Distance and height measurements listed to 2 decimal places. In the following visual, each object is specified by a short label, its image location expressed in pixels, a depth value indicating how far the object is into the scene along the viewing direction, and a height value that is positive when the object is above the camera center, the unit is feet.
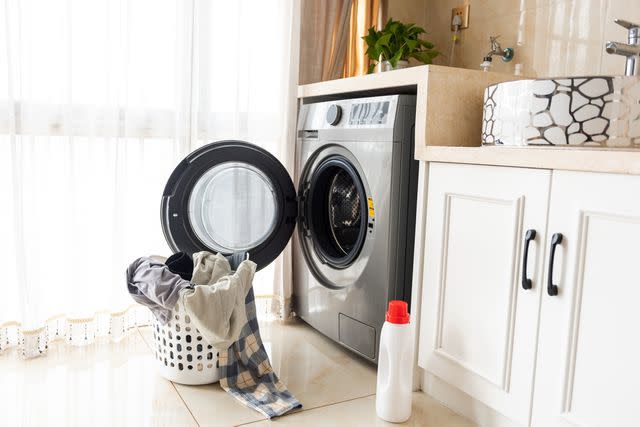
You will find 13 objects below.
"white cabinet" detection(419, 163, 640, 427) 4.08 -1.12
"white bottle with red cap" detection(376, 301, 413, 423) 5.52 -2.09
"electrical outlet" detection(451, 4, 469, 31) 8.72 +2.40
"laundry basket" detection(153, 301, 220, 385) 6.05 -2.30
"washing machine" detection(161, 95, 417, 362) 6.39 -0.68
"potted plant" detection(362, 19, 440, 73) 8.27 +1.74
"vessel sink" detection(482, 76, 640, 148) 4.52 +0.49
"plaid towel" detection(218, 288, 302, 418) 5.92 -2.51
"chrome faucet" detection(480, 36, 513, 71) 7.85 +1.61
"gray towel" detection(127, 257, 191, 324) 5.82 -1.49
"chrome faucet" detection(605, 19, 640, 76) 5.00 +1.11
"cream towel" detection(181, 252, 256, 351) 5.70 -1.63
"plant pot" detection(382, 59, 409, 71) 8.30 +1.44
